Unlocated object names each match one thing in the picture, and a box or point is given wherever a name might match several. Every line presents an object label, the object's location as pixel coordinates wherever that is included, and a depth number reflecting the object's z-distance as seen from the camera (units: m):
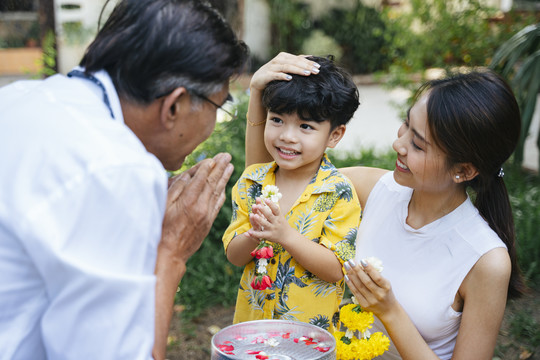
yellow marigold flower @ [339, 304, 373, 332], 1.96
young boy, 2.21
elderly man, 1.32
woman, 2.04
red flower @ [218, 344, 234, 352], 1.72
